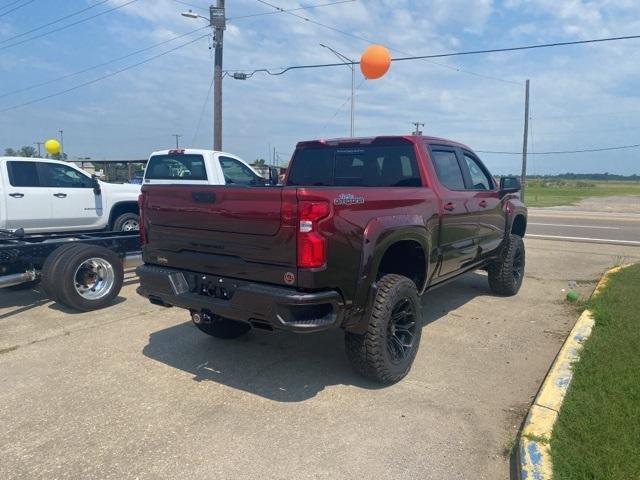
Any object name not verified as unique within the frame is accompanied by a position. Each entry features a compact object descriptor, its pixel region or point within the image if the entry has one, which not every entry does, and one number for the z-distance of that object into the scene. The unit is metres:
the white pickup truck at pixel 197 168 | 9.57
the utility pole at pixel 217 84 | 17.77
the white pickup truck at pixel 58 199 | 8.31
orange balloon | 14.80
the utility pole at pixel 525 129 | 29.14
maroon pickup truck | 3.28
